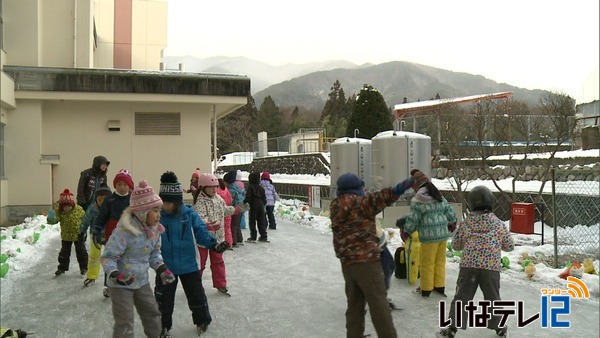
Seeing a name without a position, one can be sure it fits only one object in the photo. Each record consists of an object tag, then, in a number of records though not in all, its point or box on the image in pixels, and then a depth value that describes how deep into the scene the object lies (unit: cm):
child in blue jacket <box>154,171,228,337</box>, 513
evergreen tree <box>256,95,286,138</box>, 6825
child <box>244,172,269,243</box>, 1122
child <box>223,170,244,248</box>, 1059
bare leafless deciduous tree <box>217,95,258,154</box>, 5956
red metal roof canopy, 3168
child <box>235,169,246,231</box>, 1094
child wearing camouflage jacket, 430
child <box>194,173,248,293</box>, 672
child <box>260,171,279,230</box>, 1310
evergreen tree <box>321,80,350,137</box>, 5806
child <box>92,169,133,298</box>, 580
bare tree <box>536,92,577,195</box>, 1908
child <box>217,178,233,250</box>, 970
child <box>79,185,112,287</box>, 666
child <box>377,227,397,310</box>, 541
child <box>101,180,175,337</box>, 434
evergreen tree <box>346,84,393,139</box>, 3156
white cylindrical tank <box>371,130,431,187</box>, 1446
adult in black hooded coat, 799
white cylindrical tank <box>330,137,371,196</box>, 1645
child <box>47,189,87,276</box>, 757
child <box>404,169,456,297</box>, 629
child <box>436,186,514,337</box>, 497
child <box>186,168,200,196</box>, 1025
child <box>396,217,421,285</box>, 711
